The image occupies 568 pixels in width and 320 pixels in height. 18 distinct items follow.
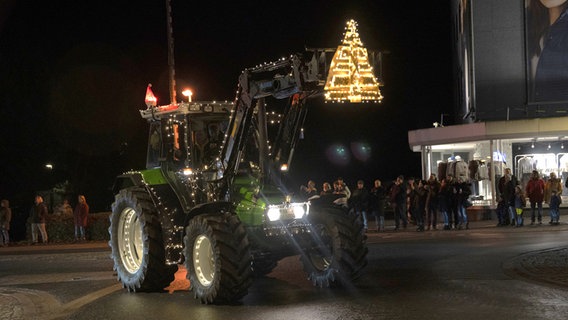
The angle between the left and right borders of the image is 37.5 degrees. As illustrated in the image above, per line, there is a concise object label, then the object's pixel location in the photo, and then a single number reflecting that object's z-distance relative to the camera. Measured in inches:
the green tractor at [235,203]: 462.9
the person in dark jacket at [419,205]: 1024.9
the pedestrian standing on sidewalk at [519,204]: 1011.4
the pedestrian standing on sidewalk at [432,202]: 1027.3
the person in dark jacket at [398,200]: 1064.2
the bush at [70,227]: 1151.0
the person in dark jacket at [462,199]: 1013.8
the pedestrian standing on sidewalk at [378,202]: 1064.8
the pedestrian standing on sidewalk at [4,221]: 1171.3
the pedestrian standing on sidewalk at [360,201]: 1062.4
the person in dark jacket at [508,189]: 1018.1
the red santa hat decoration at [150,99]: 582.7
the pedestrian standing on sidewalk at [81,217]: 1116.5
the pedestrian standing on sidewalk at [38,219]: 1125.1
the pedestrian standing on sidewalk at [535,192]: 1030.4
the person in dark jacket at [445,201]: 1011.3
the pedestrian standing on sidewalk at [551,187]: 1027.0
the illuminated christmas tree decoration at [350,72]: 459.5
